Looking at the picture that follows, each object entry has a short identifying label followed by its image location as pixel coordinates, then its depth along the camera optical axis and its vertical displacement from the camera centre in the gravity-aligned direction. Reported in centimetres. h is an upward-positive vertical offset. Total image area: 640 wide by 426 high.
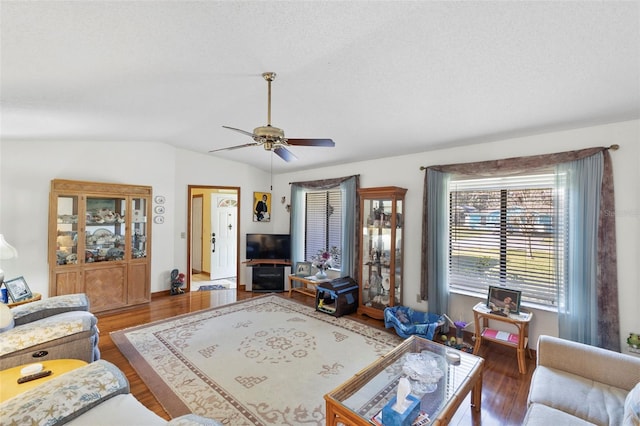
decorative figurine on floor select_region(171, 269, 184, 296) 516 -124
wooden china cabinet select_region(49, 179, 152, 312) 395 -44
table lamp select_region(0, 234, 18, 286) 300 -42
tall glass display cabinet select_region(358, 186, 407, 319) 410 -49
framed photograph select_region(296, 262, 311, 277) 528 -100
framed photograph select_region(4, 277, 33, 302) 332 -91
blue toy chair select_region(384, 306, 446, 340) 334 -132
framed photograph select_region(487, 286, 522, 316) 301 -89
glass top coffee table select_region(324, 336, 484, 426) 172 -116
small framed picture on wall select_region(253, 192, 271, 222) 618 +17
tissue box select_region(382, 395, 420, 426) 156 -110
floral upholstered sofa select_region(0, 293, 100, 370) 226 -101
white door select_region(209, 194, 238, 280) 667 -50
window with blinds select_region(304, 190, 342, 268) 526 -13
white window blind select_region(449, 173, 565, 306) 304 -22
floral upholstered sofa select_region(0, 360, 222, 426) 118 -84
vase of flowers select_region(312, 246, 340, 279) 493 -79
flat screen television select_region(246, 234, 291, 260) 580 -64
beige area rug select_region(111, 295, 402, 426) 227 -149
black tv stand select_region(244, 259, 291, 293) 557 -120
